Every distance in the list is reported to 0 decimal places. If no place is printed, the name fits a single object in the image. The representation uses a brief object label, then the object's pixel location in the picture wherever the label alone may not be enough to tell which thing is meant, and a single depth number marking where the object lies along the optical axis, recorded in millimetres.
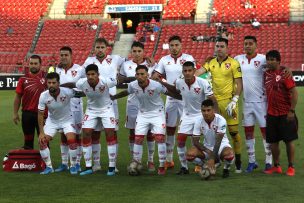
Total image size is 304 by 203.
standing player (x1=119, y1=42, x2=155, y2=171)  10656
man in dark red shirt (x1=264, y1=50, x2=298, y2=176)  9625
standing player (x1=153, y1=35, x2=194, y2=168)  10734
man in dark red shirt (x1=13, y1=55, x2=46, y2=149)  10750
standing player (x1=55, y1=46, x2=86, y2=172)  10430
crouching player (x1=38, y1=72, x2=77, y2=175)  10031
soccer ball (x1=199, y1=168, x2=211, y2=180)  9180
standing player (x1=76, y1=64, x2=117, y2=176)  9914
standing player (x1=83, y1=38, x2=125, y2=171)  10438
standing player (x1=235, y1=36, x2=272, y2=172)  10133
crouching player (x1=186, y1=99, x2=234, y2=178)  9375
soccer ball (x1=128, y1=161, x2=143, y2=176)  9789
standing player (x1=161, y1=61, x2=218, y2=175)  9789
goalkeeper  10016
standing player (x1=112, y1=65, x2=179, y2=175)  10000
